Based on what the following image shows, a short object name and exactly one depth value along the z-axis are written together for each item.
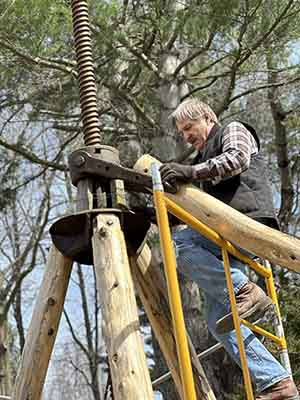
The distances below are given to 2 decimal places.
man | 3.54
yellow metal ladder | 3.06
